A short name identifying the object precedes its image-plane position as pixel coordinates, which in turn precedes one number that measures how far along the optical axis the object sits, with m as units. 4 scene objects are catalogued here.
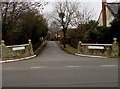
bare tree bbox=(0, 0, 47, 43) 20.28
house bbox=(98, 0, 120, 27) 30.79
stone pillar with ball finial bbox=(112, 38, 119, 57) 16.52
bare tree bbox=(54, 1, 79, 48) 31.50
